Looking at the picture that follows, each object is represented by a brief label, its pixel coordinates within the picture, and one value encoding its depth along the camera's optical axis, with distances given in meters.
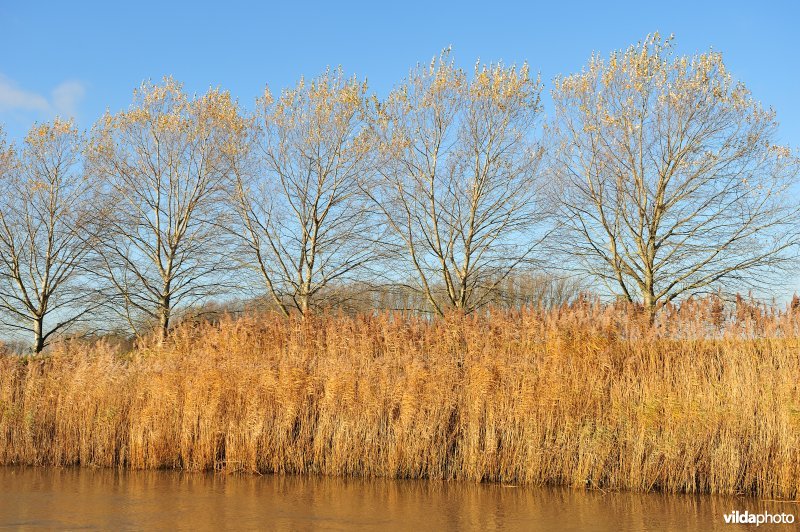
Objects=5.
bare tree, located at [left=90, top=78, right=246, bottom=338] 26.48
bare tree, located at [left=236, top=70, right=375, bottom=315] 25.36
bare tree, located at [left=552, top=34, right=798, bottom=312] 22.36
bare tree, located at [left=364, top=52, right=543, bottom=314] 24.11
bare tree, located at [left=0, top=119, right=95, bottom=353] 28.45
